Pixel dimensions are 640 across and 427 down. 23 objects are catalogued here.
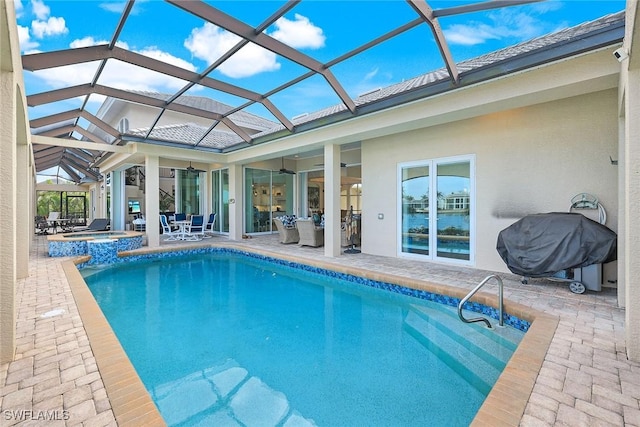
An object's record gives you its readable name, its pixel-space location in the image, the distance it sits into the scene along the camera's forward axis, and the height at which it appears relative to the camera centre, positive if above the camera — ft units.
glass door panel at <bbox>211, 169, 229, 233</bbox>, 42.60 +1.65
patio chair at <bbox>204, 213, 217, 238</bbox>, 40.91 -2.09
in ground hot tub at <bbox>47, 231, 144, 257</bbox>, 26.43 -2.81
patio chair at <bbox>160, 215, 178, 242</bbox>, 37.27 -2.74
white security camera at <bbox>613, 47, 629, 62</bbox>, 9.19 +4.87
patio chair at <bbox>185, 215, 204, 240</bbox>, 37.35 -2.05
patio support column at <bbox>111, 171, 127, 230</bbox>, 44.65 +1.48
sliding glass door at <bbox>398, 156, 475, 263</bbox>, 21.57 -0.03
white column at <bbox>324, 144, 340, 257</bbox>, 26.05 +0.71
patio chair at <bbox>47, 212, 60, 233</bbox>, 53.94 -1.16
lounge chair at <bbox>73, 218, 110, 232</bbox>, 39.81 -1.80
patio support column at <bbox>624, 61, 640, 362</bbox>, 8.48 -0.20
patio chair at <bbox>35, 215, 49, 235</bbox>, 48.44 -1.96
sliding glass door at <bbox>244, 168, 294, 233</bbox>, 41.86 +1.77
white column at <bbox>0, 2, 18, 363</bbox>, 8.20 +0.59
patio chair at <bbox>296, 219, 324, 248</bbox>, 30.91 -2.44
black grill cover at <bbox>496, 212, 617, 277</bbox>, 14.40 -1.81
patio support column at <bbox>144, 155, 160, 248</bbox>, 31.78 +1.13
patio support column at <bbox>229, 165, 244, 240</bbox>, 37.96 +1.02
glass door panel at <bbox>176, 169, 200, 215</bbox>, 43.96 +2.72
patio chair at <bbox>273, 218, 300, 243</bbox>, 33.60 -2.48
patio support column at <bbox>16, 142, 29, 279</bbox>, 15.30 +0.14
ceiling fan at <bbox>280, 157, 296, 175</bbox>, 39.43 +5.12
